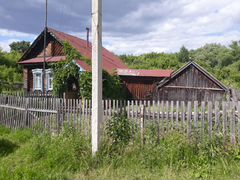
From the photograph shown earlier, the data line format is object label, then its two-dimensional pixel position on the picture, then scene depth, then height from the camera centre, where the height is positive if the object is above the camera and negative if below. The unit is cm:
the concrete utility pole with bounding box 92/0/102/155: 580 +55
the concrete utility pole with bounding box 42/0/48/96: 1896 +560
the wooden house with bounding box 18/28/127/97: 2373 +348
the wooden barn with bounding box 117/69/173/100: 2278 +104
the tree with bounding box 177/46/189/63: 6224 +913
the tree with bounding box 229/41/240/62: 5862 +975
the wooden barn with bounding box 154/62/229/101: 2148 +64
